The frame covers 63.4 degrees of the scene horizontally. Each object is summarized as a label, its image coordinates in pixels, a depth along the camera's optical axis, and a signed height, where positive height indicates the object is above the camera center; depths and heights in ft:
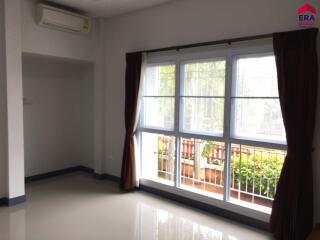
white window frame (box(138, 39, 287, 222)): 10.15 -0.76
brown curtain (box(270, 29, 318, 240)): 8.68 -0.61
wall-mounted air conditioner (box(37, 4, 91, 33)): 12.59 +4.20
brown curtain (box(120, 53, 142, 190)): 13.58 -0.72
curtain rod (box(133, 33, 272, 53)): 9.73 +2.56
